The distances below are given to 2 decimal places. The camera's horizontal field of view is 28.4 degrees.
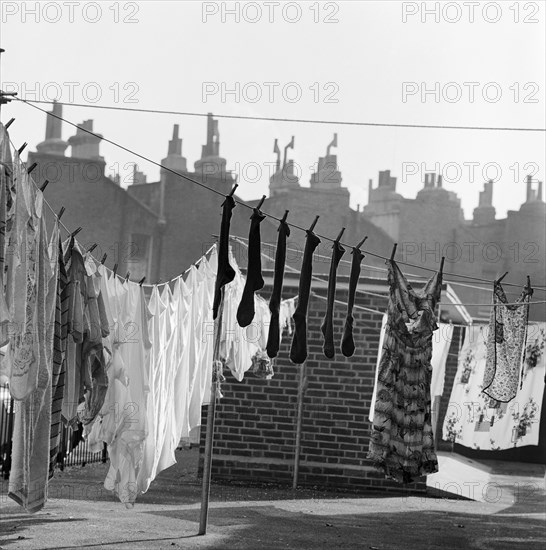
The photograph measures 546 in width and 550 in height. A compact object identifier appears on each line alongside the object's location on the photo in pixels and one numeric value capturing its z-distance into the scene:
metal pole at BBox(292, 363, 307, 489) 16.28
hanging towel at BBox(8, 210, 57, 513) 6.46
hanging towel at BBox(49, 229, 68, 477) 7.27
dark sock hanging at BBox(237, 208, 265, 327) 8.52
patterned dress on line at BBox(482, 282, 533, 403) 11.70
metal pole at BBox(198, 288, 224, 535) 10.62
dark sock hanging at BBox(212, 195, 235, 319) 8.40
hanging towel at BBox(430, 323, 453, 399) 14.75
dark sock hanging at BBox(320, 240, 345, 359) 9.51
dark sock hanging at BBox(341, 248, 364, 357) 9.89
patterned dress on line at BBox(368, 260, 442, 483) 10.91
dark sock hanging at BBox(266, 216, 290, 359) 8.84
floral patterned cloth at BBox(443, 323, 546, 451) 14.21
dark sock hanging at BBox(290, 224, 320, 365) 9.02
